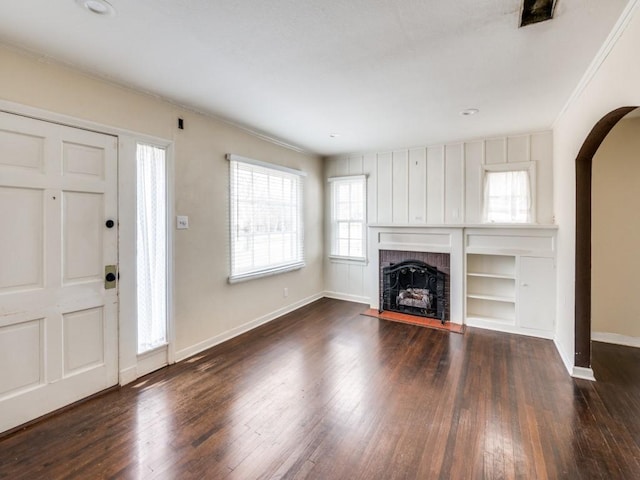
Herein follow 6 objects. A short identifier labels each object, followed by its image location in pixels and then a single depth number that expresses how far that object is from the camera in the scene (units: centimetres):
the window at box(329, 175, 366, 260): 539
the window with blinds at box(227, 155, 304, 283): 383
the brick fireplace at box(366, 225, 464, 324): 425
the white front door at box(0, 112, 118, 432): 210
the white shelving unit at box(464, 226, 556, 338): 376
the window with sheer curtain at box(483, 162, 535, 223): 413
